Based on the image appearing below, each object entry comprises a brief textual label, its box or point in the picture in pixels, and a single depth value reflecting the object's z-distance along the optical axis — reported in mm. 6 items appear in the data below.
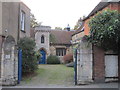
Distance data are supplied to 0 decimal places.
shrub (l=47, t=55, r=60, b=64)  21884
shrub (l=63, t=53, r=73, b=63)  20164
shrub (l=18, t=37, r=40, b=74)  10099
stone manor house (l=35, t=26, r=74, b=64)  23125
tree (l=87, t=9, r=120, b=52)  7673
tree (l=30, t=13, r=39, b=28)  38627
